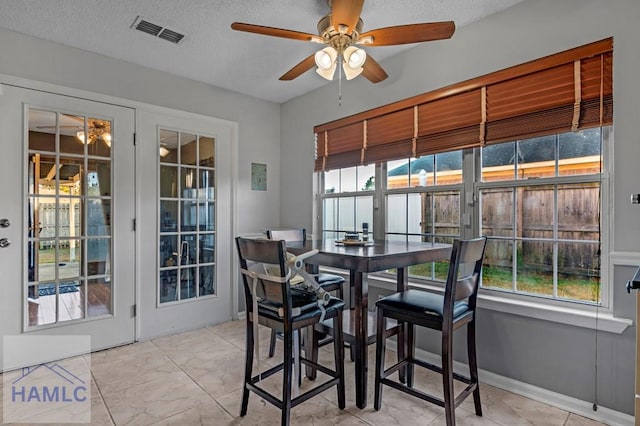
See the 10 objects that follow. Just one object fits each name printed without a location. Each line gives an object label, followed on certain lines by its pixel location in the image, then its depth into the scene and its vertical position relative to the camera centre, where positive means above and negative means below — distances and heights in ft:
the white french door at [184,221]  10.47 -0.35
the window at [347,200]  10.92 +0.35
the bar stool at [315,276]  8.45 -1.72
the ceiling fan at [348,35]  5.75 +3.13
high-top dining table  5.72 -0.87
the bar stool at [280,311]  5.54 -1.74
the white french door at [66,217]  8.36 -0.20
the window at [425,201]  8.73 +0.27
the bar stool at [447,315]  5.65 -1.83
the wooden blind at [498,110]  6.36 +2.25
